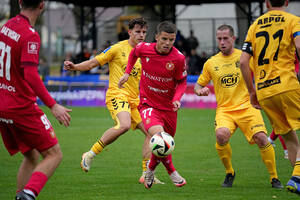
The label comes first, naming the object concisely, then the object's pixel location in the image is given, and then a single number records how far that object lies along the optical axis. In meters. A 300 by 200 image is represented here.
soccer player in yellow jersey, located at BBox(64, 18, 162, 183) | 17.20
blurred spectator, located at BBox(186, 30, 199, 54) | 50.09
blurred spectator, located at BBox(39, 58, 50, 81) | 54.12
